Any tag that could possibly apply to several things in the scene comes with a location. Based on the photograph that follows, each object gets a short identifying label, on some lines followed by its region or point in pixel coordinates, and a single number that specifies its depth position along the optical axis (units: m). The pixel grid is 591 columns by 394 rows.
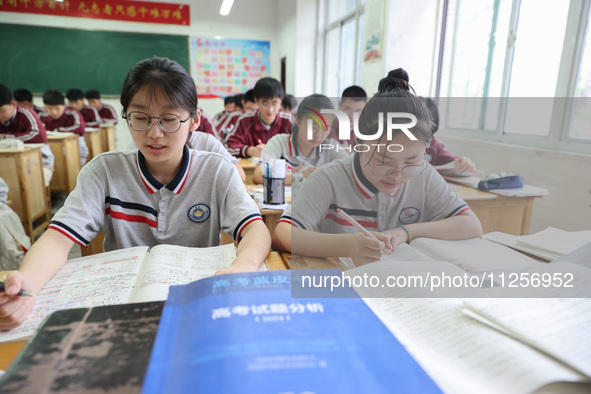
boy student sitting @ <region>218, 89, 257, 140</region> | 4.25
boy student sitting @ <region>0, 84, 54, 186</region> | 3.42
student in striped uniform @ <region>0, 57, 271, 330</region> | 0.87
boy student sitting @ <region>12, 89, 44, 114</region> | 5.08
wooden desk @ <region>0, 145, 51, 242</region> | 2.71
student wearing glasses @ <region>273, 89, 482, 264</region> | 0.53
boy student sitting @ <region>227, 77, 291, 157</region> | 2.95
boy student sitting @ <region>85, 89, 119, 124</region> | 5.98
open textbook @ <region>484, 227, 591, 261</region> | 0.54
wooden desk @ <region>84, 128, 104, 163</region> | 5.09
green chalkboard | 5.74
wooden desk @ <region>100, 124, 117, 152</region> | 5.87
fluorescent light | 6.11
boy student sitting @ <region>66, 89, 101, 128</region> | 5.70
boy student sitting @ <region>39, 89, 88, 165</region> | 4.73
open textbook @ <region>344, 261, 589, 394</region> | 0.35
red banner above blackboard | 5.71
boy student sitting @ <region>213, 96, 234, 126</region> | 4.89
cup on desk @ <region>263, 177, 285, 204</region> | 1.53
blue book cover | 0.32
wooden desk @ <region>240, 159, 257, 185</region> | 2.20
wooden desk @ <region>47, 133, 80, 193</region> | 3.91
